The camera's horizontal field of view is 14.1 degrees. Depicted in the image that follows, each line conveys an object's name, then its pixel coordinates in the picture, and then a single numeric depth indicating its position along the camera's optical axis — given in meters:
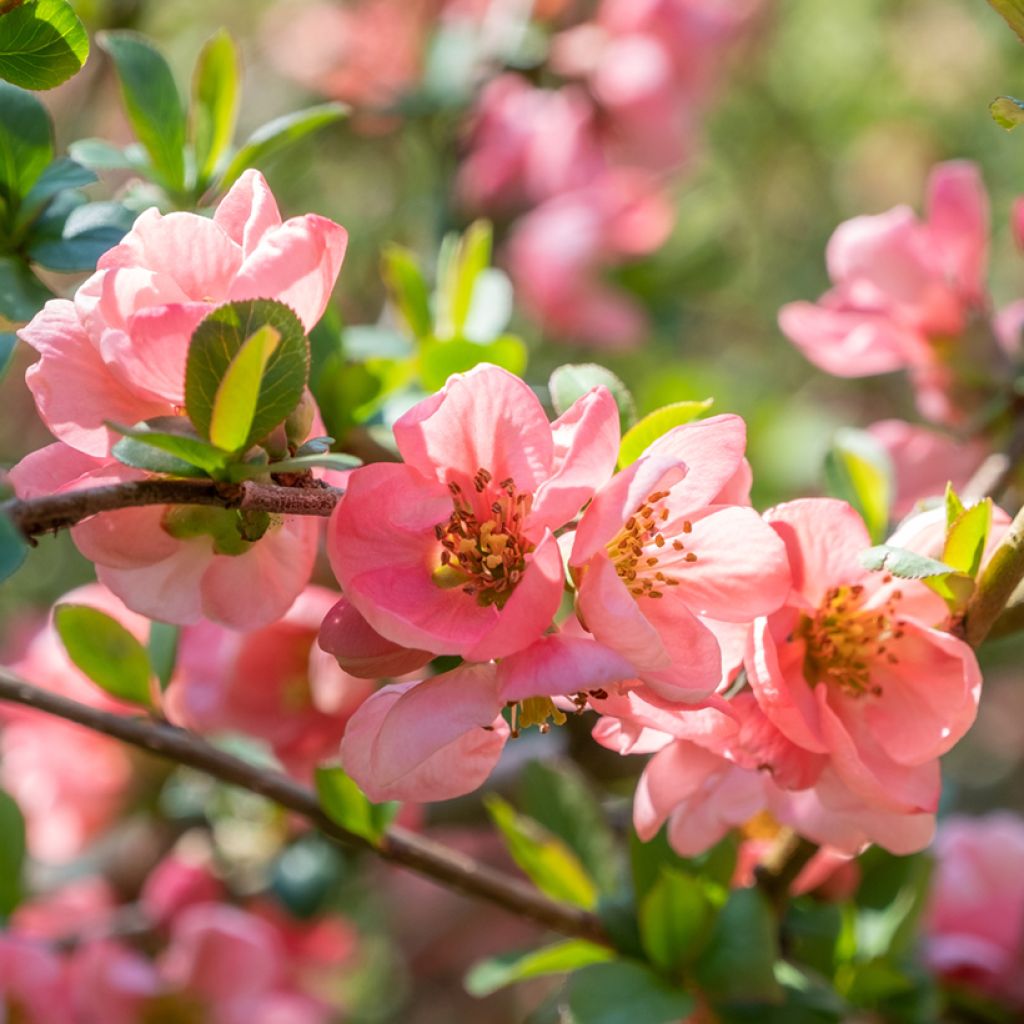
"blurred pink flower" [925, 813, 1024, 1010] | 0.71
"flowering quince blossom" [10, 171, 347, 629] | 0.57
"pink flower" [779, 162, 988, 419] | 0.69
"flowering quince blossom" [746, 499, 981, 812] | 0.59
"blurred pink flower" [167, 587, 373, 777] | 0.72
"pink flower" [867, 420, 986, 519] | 0.70
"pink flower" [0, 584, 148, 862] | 0.83
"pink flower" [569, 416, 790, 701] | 0.56
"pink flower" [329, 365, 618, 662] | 0.57
